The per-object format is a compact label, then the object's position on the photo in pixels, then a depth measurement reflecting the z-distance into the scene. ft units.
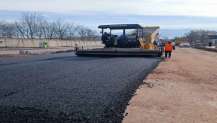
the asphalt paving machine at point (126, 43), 46.74
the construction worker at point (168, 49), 47.06
